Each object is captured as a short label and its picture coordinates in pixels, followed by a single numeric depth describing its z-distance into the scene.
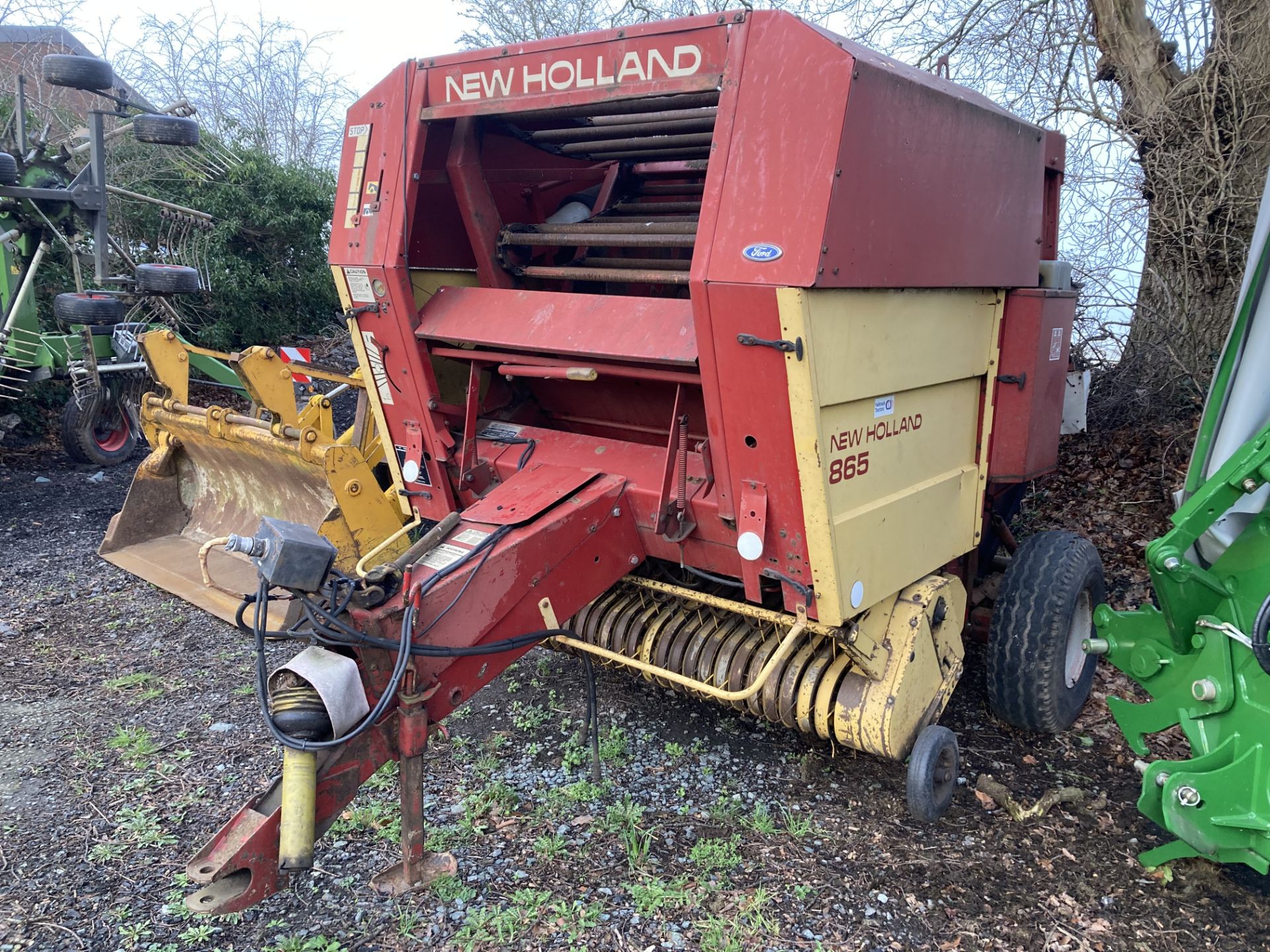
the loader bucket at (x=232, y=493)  4.01
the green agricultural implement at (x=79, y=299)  6.34
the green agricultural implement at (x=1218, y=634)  2.37
